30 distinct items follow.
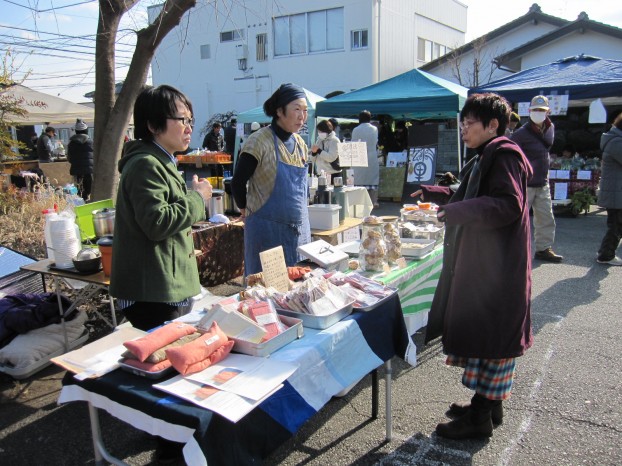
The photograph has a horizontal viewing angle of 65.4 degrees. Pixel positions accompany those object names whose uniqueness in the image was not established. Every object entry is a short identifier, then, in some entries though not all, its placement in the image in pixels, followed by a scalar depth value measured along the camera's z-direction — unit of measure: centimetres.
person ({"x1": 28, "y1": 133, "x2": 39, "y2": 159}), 1611
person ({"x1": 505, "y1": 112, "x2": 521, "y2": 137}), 602
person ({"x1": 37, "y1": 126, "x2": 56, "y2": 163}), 1226
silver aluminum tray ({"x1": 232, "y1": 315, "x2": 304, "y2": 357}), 167
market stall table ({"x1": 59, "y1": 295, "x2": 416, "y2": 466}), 136
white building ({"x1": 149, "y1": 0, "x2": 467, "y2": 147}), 1778
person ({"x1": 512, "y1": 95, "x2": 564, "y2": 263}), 562
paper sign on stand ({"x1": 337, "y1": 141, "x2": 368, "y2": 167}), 518
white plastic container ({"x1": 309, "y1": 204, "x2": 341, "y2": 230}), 408
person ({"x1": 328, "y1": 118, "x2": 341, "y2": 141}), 1652
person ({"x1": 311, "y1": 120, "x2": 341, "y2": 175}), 811
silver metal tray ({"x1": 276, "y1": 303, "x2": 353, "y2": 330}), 193
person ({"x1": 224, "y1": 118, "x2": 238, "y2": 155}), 1417
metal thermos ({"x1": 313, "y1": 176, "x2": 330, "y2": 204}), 425
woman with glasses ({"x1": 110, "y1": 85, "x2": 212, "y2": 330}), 198
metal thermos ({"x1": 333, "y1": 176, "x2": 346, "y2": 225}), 449
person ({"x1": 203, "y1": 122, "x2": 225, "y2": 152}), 1425
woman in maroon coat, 213
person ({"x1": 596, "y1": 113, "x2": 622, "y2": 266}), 532
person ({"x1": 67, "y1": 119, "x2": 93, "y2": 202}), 1004
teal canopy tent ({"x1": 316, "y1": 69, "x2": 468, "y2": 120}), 866
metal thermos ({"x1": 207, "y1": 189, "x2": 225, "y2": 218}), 485
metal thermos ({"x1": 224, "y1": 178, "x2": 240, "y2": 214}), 522
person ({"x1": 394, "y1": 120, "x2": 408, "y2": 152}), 1263
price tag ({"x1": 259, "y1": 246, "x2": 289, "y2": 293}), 219
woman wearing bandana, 291
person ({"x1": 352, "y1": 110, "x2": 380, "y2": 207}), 952
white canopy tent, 1404
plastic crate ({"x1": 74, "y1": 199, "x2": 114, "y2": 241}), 405
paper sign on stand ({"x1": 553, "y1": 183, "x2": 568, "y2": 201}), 925
